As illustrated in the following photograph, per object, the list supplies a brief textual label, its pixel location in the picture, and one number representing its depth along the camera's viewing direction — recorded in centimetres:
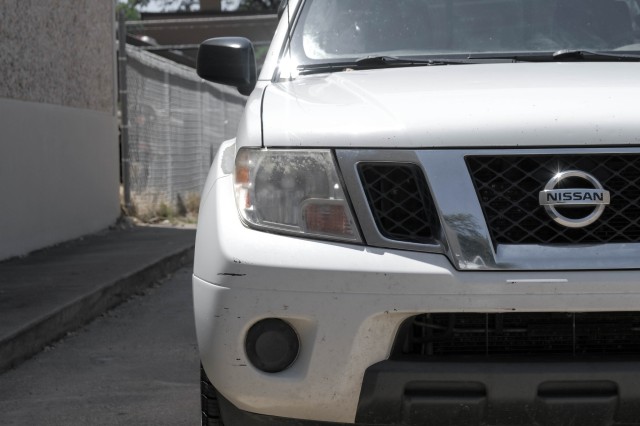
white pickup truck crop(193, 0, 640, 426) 299
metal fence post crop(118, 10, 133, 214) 1358
